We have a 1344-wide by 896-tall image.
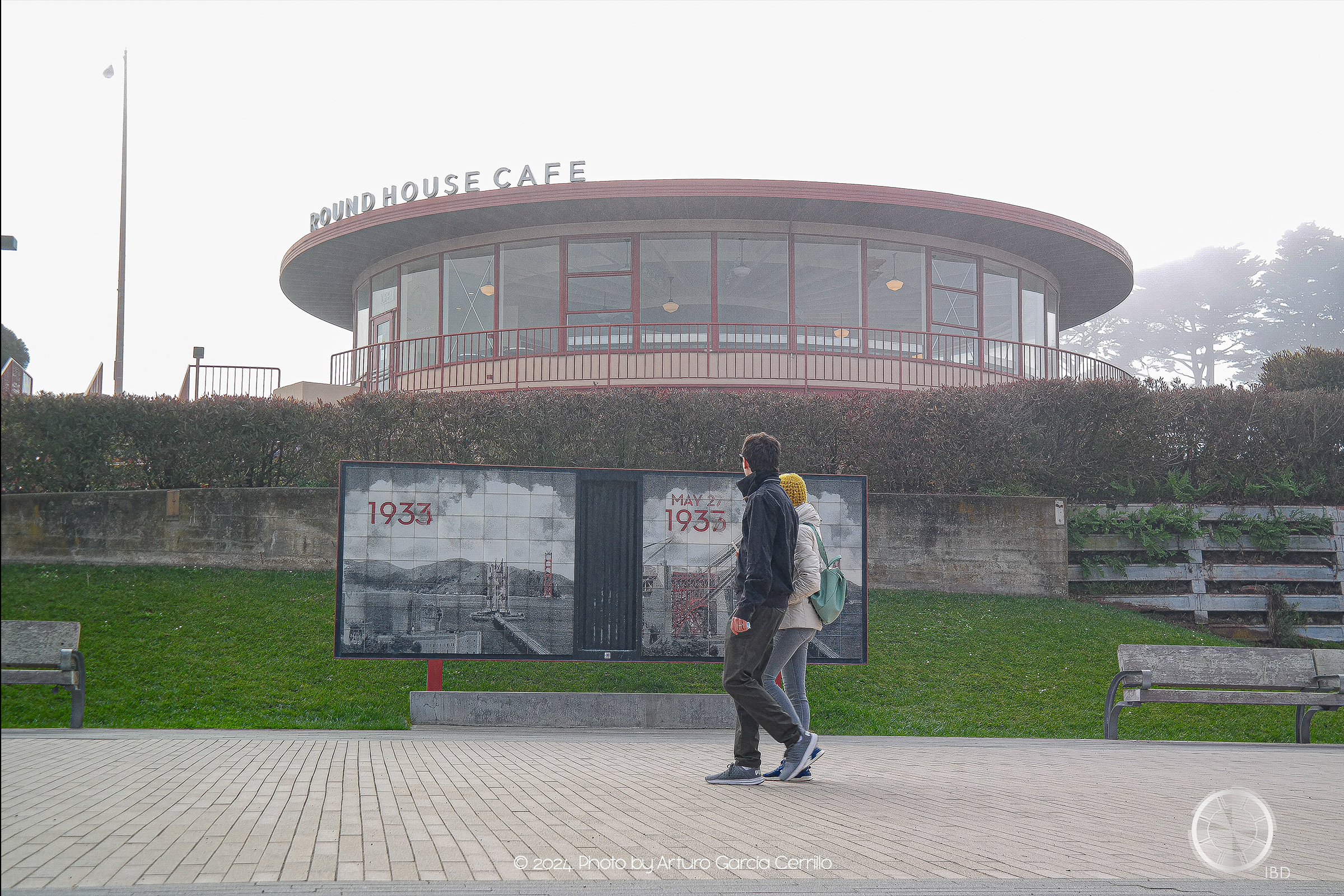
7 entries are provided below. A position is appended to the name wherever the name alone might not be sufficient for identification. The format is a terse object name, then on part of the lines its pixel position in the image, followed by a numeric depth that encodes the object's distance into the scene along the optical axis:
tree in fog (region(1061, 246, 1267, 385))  47.91
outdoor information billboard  9.07
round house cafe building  21.27
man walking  5.90
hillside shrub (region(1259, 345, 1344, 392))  17.38
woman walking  6.18
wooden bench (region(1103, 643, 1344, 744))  9.23
